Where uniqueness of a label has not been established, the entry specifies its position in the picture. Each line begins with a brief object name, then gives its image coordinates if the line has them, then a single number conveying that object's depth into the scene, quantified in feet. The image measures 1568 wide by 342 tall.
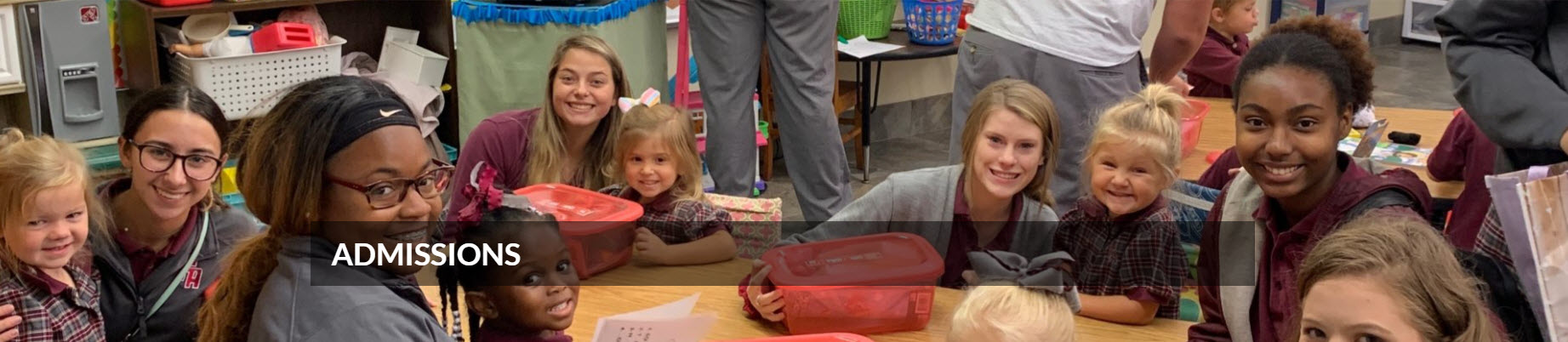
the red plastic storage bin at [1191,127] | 11.62
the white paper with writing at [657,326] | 6.27
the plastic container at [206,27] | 14.89
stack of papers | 18.15
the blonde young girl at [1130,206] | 8.91
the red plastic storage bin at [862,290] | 7.50
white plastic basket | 14.60
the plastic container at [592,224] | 8.71
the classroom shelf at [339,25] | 14.64
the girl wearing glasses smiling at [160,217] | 8.55
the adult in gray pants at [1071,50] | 11.12
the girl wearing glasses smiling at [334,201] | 5.54
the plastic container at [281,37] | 14.92
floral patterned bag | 10.46
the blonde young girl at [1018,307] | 6.54
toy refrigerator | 13.57
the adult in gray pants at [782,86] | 13.82
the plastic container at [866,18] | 18.53
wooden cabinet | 13.34
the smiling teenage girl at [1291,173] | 7.38
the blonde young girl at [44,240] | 7.91
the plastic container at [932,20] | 18.39
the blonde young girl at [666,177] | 9.85
